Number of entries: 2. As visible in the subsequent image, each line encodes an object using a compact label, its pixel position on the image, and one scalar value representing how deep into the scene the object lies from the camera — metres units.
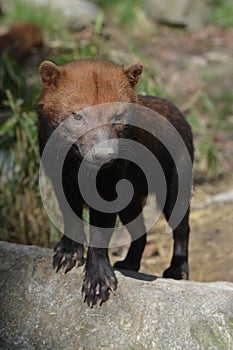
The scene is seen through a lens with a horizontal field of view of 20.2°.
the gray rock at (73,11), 11.41
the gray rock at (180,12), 12.93
